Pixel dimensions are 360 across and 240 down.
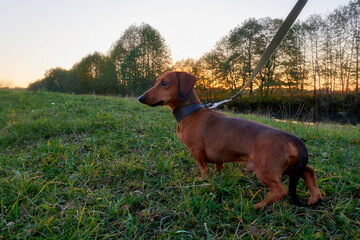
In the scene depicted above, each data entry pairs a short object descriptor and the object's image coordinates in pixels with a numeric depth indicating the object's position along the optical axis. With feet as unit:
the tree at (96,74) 95.35
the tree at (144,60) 80.12
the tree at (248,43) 80.07
